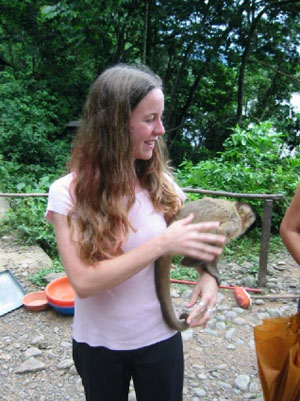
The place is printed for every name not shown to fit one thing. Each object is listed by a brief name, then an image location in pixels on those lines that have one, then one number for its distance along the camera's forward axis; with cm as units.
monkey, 123
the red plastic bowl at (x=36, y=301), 311
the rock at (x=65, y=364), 251
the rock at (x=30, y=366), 247
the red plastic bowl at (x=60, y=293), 288
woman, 101
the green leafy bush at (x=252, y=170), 470
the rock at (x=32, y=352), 263
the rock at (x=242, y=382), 235
